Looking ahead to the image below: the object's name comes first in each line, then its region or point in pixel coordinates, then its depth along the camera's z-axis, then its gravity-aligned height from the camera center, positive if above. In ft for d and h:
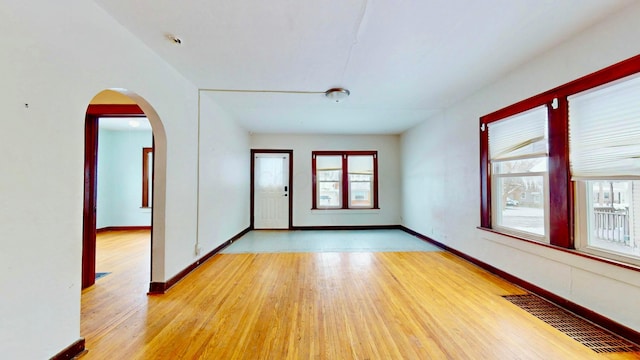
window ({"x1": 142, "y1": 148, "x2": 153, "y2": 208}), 21.06 +0.55
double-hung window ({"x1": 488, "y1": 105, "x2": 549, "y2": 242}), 8.68 +0.42
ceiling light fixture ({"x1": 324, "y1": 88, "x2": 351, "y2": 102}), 11.28 +4.12
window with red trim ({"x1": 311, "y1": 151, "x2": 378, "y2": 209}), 21.67 +0.41
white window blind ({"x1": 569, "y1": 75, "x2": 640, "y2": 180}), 6.15 +1.41
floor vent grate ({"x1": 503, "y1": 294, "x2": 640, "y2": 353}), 5.82 -3.73
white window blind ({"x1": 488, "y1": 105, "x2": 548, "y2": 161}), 8.63 +1.83
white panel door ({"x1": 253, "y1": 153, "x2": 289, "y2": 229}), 21.24 -0.61
